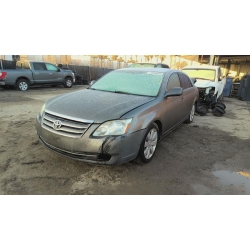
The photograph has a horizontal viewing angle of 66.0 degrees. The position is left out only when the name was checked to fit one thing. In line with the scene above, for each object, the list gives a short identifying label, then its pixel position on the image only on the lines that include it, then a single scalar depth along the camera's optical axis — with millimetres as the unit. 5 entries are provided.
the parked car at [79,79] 15055
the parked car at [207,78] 7277
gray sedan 2471
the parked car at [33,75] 9789
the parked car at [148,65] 11391
